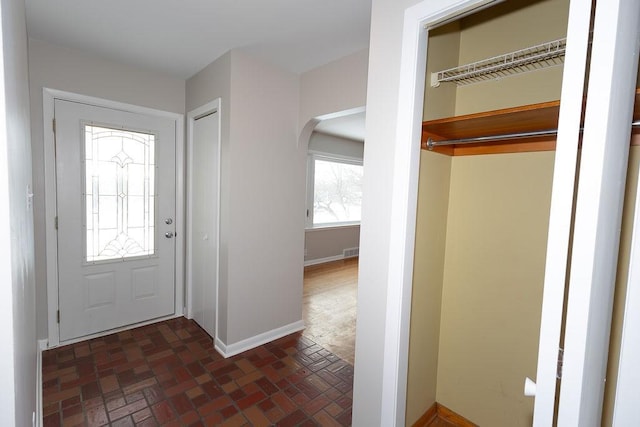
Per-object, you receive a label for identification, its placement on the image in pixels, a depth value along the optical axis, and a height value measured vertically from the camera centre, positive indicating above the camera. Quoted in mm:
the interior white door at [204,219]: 2721 -295
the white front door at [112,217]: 2584 -292
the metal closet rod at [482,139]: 1196 +288
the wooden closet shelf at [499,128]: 1195 +366
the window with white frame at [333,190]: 5703 +99
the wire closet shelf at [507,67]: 1320 +686
